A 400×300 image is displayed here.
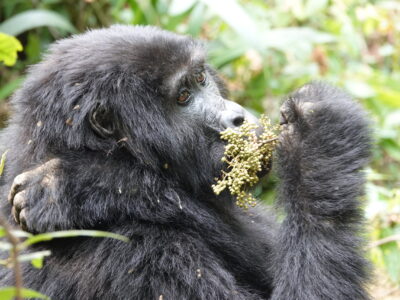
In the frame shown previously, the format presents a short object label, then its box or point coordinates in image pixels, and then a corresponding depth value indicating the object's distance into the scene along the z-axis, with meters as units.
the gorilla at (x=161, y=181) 5.13
